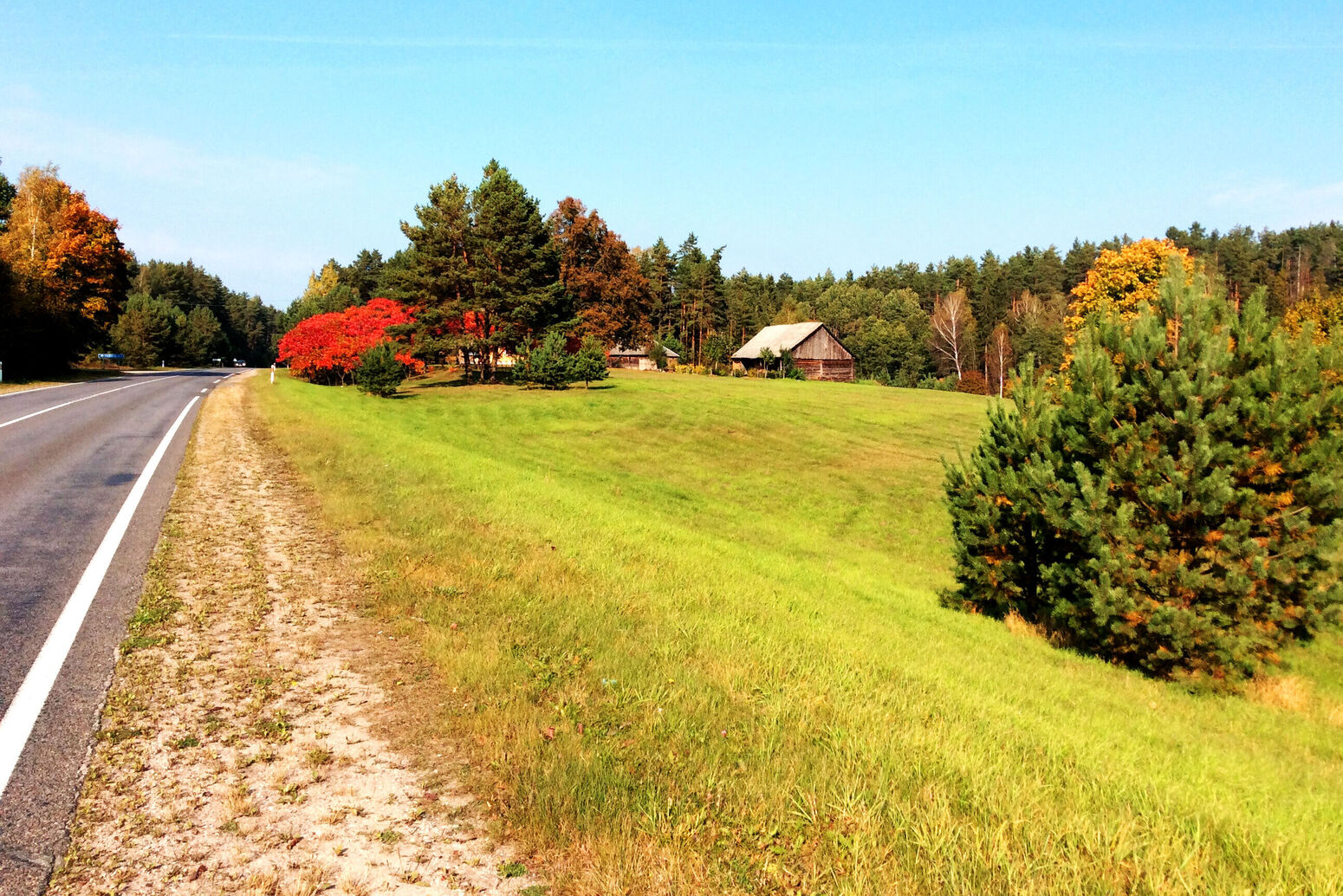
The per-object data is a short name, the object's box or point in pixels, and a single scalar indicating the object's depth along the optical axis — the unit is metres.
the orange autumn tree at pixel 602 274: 70.69
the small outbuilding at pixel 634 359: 88.62
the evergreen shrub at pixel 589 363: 45.88
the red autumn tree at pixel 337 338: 46.09
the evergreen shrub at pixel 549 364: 45.34
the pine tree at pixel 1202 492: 10.20
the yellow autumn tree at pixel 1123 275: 55.28
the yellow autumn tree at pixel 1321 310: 38.01
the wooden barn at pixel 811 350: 80.88
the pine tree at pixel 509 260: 46.81
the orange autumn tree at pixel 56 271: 39.55
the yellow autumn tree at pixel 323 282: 119.04
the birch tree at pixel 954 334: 100.94
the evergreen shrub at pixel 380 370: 39.94
